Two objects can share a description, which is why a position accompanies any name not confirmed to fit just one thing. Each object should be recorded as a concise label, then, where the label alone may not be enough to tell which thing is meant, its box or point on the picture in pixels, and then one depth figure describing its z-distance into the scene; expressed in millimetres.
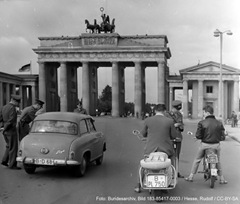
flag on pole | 54831
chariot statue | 67312
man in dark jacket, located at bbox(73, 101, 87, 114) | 16422
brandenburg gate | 64188
